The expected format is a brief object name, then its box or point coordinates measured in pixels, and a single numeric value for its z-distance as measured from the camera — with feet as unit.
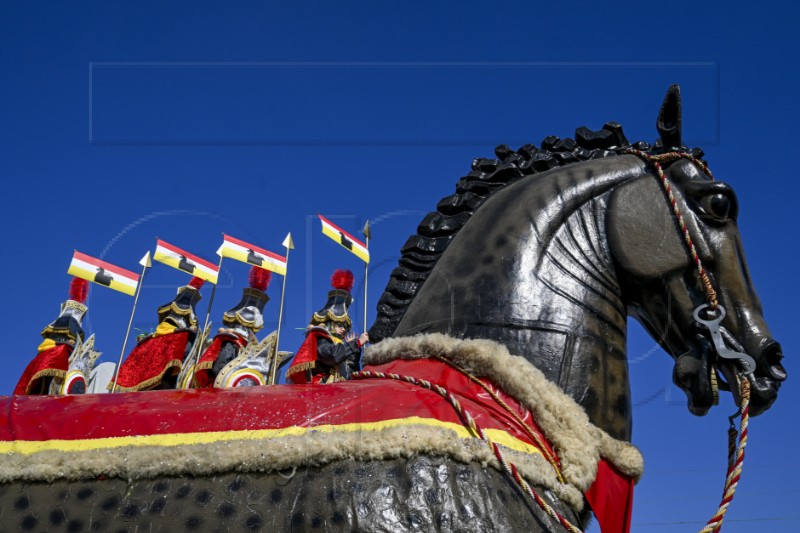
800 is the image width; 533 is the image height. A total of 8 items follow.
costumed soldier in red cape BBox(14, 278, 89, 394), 38.32
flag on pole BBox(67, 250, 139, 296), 40.09
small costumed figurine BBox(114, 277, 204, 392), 37.88
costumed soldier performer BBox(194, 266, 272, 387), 38.91
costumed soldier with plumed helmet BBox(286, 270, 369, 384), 35.76
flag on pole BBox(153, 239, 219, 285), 41.06
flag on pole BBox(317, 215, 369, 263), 34.37
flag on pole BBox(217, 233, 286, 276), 38.81
